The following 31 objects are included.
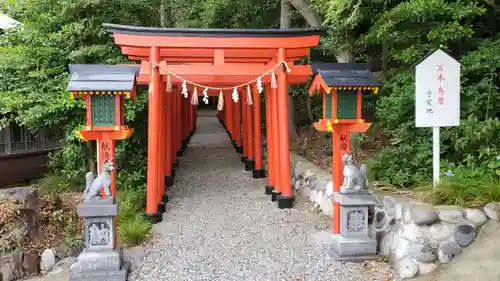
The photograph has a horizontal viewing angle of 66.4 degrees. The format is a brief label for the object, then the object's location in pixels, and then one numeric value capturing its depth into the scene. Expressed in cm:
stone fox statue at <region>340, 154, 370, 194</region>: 548
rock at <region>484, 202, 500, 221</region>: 470
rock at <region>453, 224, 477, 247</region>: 471
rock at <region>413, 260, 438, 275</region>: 473
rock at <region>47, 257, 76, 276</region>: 647
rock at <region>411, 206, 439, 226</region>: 476
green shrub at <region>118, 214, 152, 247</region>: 619
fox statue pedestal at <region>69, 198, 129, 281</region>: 503
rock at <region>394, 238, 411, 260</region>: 490
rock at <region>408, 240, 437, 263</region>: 475
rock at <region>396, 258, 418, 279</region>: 475
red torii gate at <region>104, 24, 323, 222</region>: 712
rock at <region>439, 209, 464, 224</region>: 474
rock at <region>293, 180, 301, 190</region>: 917
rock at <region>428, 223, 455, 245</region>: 477
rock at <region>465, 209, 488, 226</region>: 473
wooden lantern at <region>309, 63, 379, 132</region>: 584
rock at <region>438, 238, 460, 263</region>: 473
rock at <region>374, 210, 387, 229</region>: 554
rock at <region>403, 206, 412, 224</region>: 491
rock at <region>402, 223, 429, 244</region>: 478
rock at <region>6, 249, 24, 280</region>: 660
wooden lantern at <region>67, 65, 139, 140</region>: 556
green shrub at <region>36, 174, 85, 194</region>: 937
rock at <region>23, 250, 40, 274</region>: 672
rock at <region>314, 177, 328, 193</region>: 760
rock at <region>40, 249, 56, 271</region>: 682
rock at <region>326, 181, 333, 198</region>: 725
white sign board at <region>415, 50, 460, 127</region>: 548
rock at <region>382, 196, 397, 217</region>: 530
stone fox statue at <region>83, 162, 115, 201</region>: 506
